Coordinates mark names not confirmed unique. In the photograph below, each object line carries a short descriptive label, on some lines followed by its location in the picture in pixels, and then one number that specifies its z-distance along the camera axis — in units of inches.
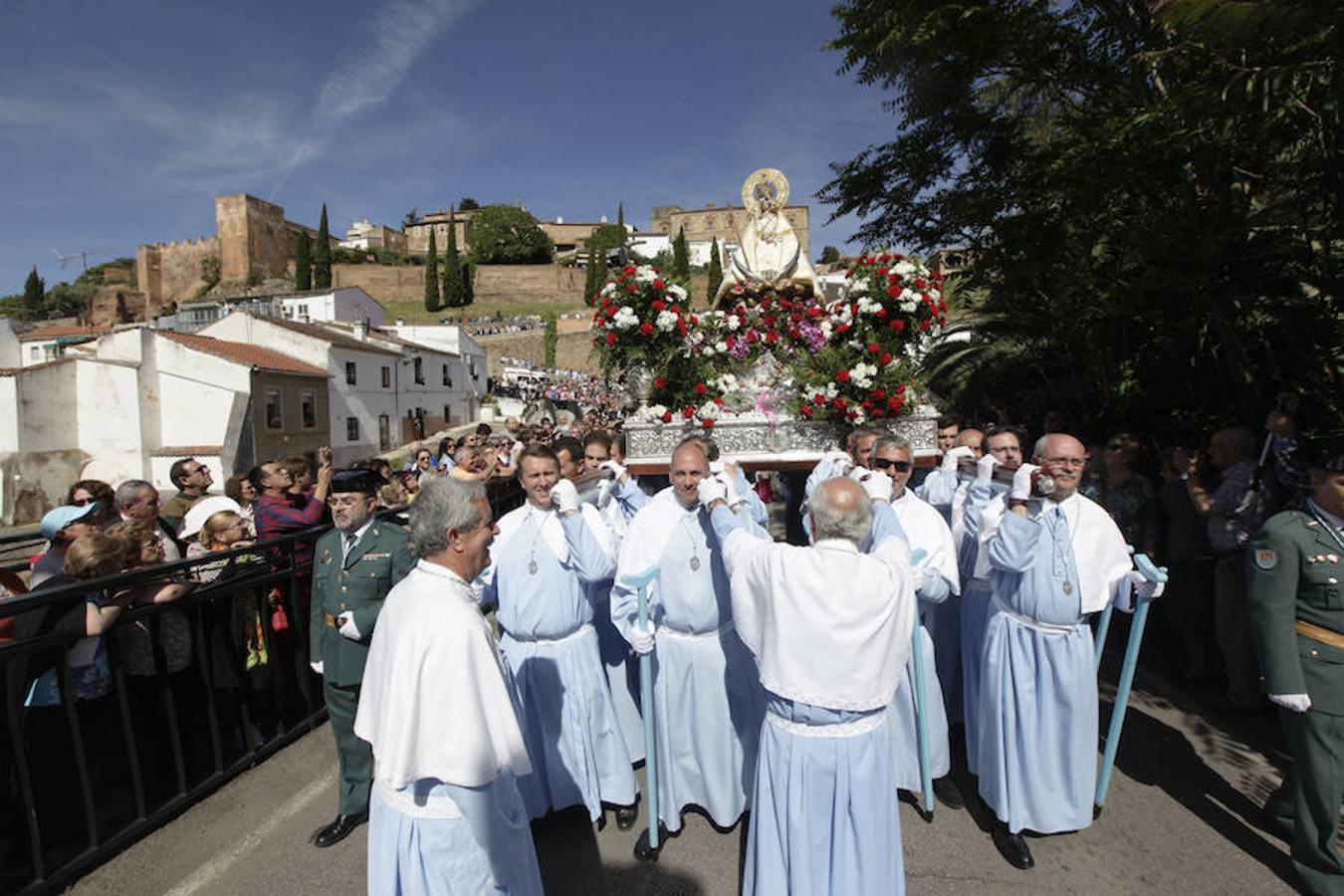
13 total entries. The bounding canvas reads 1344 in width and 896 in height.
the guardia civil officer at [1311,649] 124.2
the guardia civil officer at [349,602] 146.8
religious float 240.4
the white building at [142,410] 1048.8
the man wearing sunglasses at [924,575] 151.1
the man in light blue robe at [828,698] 103.3
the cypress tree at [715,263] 1957.4
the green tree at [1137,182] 204.8
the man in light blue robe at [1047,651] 139.9
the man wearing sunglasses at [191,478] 232.1
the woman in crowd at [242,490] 266.4
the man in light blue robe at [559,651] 149.3
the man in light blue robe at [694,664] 148.3
